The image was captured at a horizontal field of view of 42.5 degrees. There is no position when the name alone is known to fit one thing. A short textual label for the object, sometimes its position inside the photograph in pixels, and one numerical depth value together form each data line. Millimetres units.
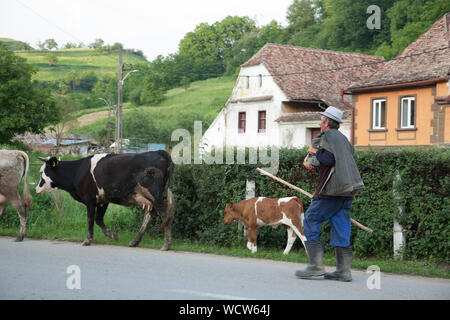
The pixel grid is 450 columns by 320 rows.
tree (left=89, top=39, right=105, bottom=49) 85088
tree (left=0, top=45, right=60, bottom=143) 53469
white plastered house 43688
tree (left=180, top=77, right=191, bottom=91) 108188
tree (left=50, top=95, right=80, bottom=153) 92675
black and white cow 10828
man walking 7234
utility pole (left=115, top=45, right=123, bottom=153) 41312
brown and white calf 9773
